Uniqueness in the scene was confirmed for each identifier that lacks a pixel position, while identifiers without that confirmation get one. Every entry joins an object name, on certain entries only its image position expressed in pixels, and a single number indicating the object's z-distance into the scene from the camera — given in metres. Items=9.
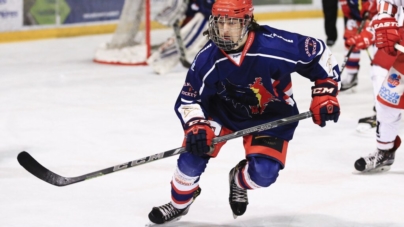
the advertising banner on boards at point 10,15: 14.21
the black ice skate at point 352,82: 10.57
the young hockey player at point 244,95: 4.98
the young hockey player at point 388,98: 6.32
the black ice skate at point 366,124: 8.47
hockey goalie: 12.25
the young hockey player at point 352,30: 10.40
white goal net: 12.86
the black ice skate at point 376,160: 6.82
